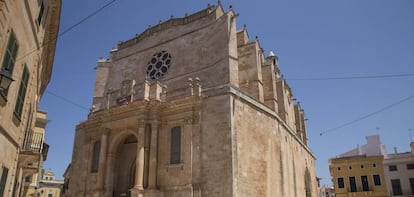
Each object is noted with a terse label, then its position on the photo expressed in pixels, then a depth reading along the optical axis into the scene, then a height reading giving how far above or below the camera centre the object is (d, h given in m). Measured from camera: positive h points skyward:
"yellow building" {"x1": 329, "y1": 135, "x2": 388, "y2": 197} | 28.45 +1.60
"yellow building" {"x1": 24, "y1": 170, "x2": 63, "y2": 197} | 41.96 +0.64
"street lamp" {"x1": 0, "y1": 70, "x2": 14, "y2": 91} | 5.99 +2.06
